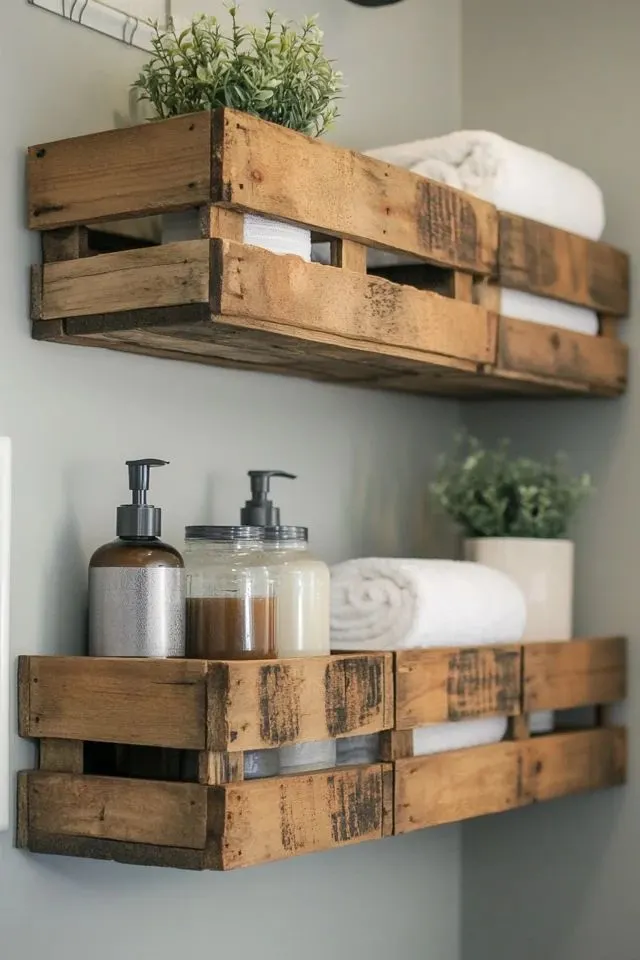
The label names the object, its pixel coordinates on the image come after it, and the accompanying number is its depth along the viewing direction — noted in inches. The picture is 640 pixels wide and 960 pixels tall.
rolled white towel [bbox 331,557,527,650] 90.2
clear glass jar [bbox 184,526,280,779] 83.5
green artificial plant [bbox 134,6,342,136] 83.4
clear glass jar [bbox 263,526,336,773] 85.5
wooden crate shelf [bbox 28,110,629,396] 81.2
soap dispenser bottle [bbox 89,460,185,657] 83.0
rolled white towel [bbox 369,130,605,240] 96.4
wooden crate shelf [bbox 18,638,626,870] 79.6
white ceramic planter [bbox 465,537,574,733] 101.6
